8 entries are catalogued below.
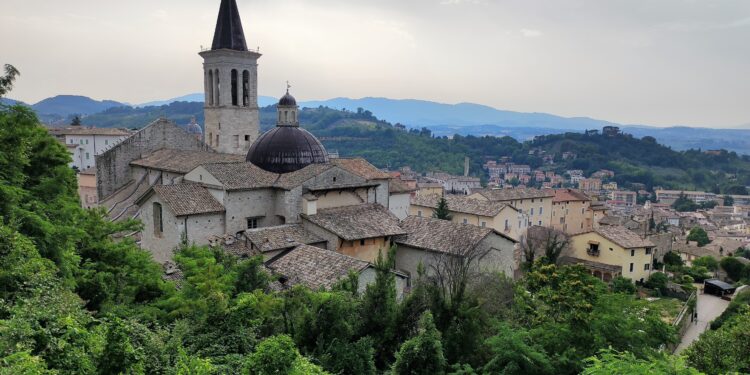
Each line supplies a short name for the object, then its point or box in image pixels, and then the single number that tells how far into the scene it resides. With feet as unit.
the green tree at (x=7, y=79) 56.44
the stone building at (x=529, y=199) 213.66
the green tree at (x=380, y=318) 49.32
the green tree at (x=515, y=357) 43.91
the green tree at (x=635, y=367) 32.96
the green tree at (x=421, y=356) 41.73
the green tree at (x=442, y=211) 168.04
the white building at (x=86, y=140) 279.90
